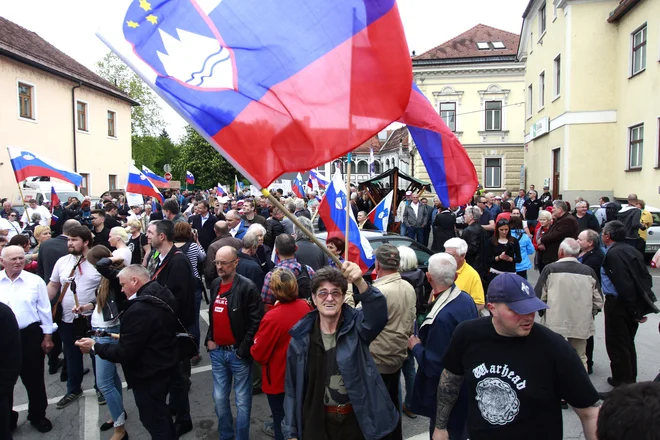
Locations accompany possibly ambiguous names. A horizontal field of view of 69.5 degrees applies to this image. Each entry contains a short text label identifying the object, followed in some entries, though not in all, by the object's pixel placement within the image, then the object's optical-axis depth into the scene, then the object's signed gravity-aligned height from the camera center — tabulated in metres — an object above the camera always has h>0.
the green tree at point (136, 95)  45.31 +9.46
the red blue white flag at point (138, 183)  11.18 +0.20
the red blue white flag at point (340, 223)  5.62 -0.44
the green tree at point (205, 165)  54.31 +2.92
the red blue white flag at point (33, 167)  10.43 +0.57
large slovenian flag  2.94 +0.82
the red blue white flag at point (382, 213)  9.42 -0.49
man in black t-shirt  2.39 -0.96
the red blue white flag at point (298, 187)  16.92 +0.08
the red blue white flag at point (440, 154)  4.16 +0.31
